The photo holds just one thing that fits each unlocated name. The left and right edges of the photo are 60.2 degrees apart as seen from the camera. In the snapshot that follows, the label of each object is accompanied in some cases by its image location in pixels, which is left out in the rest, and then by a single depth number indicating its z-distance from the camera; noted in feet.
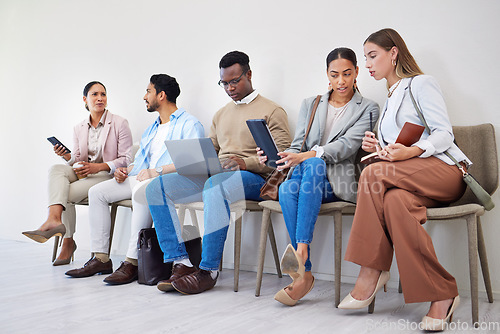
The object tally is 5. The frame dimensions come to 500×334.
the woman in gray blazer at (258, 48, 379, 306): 6.10
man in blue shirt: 8.14
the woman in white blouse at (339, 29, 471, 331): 5.05
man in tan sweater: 6.91
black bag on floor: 7.50
